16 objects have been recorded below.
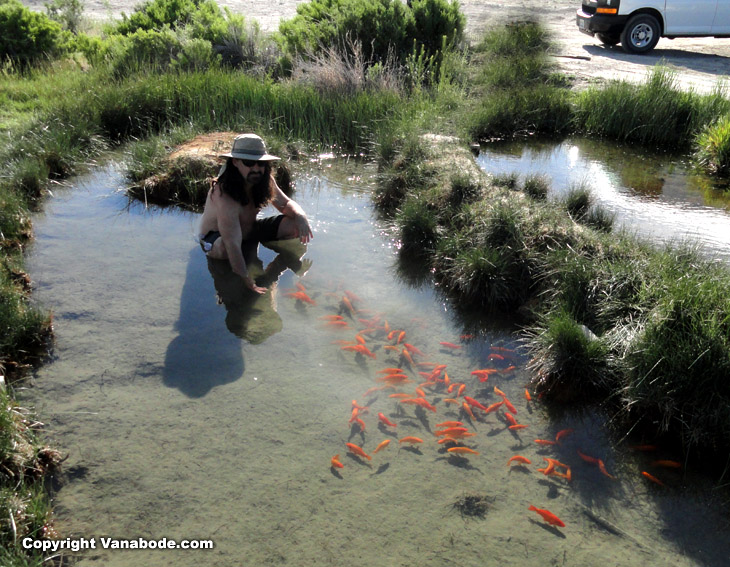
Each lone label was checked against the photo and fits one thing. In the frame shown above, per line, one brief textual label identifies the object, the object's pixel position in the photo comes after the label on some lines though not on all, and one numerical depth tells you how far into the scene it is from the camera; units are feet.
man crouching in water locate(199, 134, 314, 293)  20.27
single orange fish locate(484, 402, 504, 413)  15.35
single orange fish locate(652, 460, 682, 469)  13.97
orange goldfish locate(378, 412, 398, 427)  14.71
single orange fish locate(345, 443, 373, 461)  13.78
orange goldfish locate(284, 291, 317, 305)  19.68
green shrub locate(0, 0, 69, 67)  40.75
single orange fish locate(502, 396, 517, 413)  15.41
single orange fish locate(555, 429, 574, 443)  14.68
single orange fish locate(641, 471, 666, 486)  13.57
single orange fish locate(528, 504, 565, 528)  12.35
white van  47.78
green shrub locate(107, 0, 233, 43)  42.63
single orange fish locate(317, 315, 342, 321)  18.58
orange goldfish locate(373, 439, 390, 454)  14.01
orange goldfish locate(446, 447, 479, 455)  14.03
